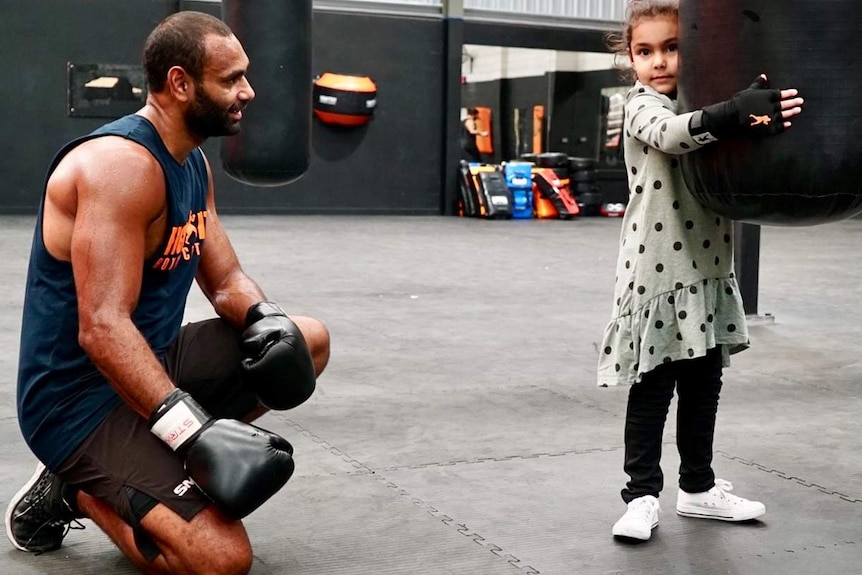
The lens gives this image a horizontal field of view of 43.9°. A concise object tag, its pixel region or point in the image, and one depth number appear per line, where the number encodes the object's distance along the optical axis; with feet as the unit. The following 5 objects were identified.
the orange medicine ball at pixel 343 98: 42.39
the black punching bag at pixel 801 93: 6.82
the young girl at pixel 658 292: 8.23
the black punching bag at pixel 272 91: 16.90
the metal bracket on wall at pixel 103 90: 39.63
